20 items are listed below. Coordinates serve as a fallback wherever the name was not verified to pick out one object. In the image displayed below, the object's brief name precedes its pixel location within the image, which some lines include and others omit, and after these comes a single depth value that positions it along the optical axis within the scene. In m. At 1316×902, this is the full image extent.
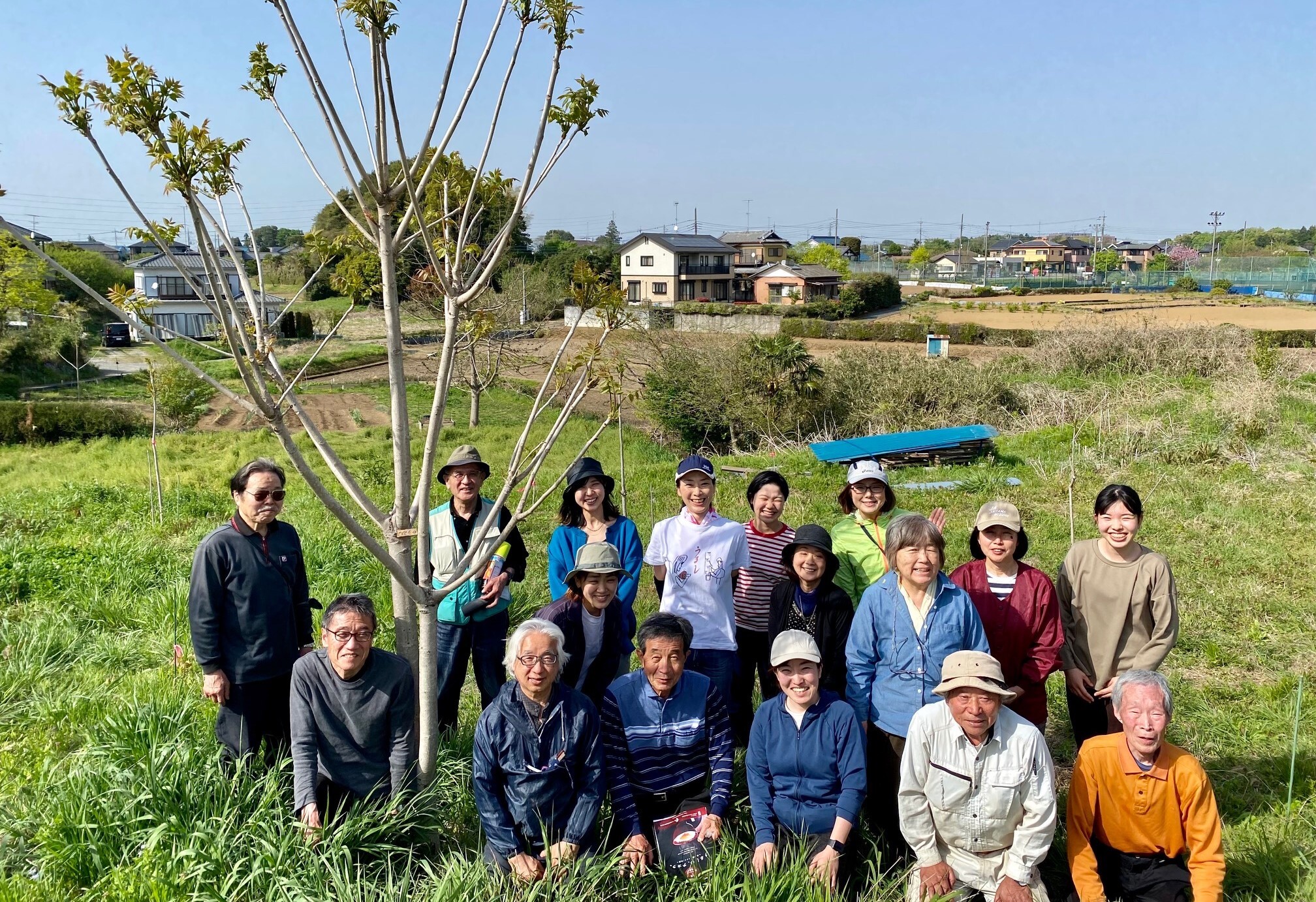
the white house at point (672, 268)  54.62
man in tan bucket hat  3.08
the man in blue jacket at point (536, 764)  3.17
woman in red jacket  3.81
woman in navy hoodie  3.32
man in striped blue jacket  3.37
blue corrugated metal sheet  12.47
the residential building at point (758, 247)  79.31
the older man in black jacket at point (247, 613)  3.64
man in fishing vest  4.32
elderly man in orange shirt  3.06
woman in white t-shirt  4.28
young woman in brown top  3.82
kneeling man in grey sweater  3.19
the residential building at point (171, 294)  43.22
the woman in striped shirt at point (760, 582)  4.48
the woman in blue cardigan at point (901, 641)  3.50
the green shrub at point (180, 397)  19.31
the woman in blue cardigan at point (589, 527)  4.41
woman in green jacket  4.25
